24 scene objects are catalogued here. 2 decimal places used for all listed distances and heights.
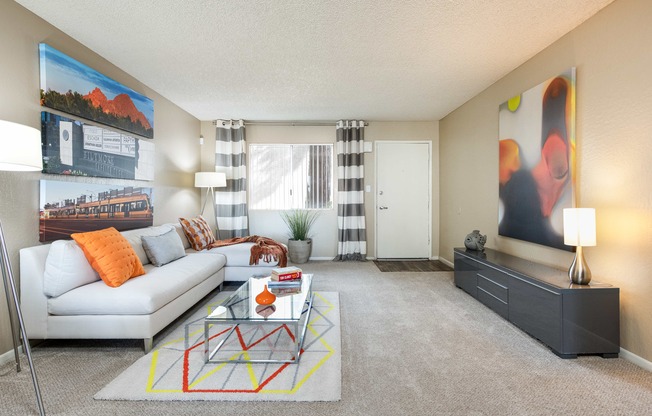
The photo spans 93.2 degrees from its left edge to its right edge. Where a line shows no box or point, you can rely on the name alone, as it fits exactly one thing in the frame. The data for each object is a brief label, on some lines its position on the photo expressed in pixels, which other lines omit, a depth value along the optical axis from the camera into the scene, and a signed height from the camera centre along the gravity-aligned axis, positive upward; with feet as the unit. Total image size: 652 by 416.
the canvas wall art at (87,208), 7.98 -0.01
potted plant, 16.96 -1.52
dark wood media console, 6.87 -2.58
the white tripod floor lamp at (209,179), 15.72 +1.39
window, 18.22 +1.69
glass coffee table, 6.68 -2.47
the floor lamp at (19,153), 5.09 +0.96
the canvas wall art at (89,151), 8.02 +1.76
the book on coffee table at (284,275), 9.26 -2.10
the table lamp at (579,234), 7.09 -0.77
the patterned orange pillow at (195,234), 13.32 -1.20
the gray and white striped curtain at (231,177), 17.40 +1.64
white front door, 18.11 +0.34
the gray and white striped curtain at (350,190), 17.62 +0.84
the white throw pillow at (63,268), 7.16 -1.44
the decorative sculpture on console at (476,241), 11.50 -1.43
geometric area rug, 5.71 -3.46
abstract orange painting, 8.45 +1.29
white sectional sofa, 7.14 -2.22
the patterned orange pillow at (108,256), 7.73 -1.27
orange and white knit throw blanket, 12.64 -1.87
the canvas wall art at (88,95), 7.95 +3.46
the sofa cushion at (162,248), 10.12 -1.40
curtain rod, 17.83 +4.81
